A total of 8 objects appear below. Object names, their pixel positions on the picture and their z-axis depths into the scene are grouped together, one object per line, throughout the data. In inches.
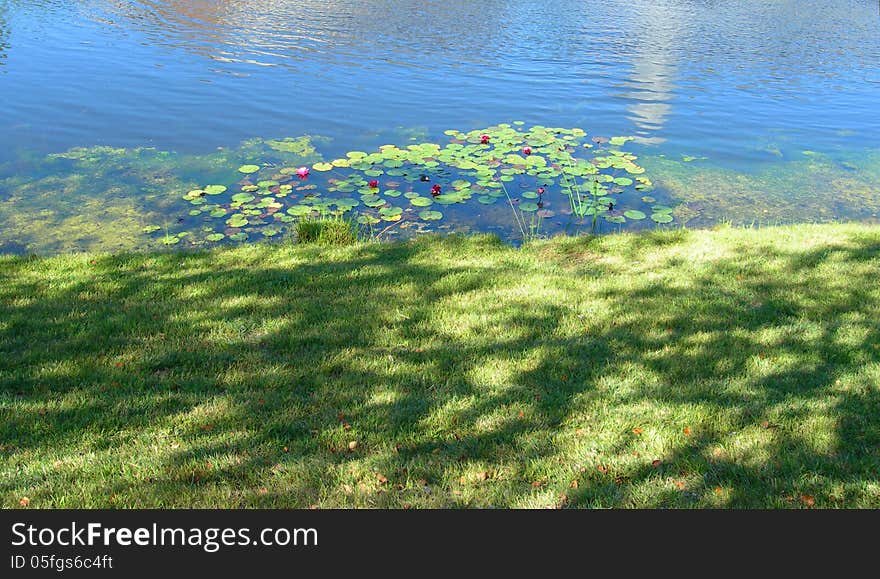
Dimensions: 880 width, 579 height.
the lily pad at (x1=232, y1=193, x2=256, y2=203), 382.0
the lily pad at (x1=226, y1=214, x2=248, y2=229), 354.6
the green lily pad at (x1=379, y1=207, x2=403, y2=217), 371.2
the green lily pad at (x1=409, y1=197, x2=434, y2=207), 385.1
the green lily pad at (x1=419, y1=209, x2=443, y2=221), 372.2
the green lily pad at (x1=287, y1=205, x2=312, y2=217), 365.7
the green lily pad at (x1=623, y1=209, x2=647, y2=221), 384.2
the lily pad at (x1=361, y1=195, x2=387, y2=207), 383.3
